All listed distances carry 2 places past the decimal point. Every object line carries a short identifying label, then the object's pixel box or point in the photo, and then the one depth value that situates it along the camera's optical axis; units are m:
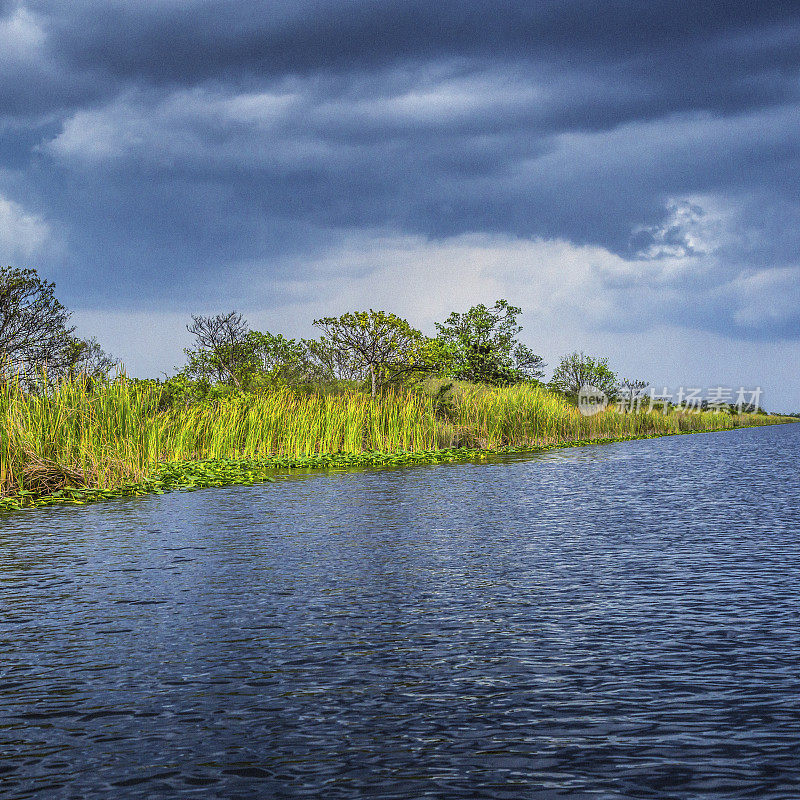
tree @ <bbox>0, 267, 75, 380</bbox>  34.72
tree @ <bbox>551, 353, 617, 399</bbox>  71.81
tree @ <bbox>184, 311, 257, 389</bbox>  42.97
